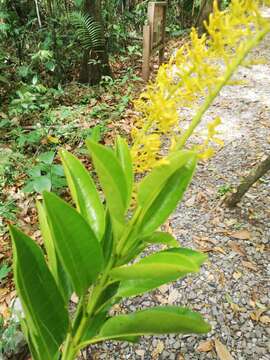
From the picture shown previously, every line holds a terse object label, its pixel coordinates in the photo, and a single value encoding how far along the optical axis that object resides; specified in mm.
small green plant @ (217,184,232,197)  3014
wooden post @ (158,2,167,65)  5555
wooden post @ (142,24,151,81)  4902
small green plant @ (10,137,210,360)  861
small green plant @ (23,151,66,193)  2158
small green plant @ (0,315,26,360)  1722
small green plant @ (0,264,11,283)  2036
